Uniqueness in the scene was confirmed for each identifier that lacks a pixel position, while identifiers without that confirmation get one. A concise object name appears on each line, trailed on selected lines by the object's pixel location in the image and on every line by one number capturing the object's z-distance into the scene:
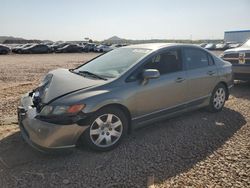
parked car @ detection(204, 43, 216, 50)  32.84
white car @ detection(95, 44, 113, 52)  30.78
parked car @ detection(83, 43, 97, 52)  31.13
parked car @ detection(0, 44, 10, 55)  23.73
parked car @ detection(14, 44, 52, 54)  26.16
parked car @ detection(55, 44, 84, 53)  28.88
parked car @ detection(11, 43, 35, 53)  26.46
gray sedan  2.63
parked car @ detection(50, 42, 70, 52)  29.13
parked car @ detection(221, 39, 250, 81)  5.77
